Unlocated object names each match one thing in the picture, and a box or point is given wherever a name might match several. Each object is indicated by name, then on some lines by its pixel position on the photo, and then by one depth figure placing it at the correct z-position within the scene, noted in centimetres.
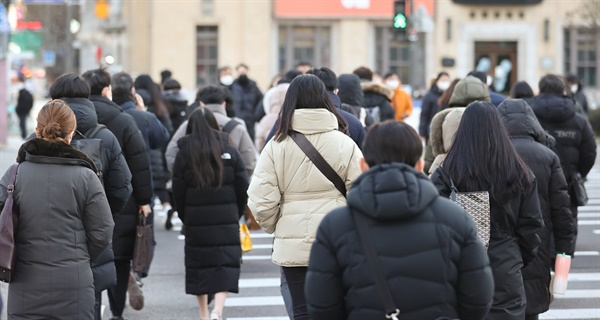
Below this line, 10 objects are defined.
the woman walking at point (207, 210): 1849
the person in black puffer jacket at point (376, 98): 2916
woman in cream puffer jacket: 1326
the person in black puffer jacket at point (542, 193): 1415
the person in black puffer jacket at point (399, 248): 863
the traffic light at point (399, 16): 4684
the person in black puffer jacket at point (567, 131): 2169
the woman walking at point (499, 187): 1215
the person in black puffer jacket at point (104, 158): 1529
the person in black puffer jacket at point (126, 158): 1773
